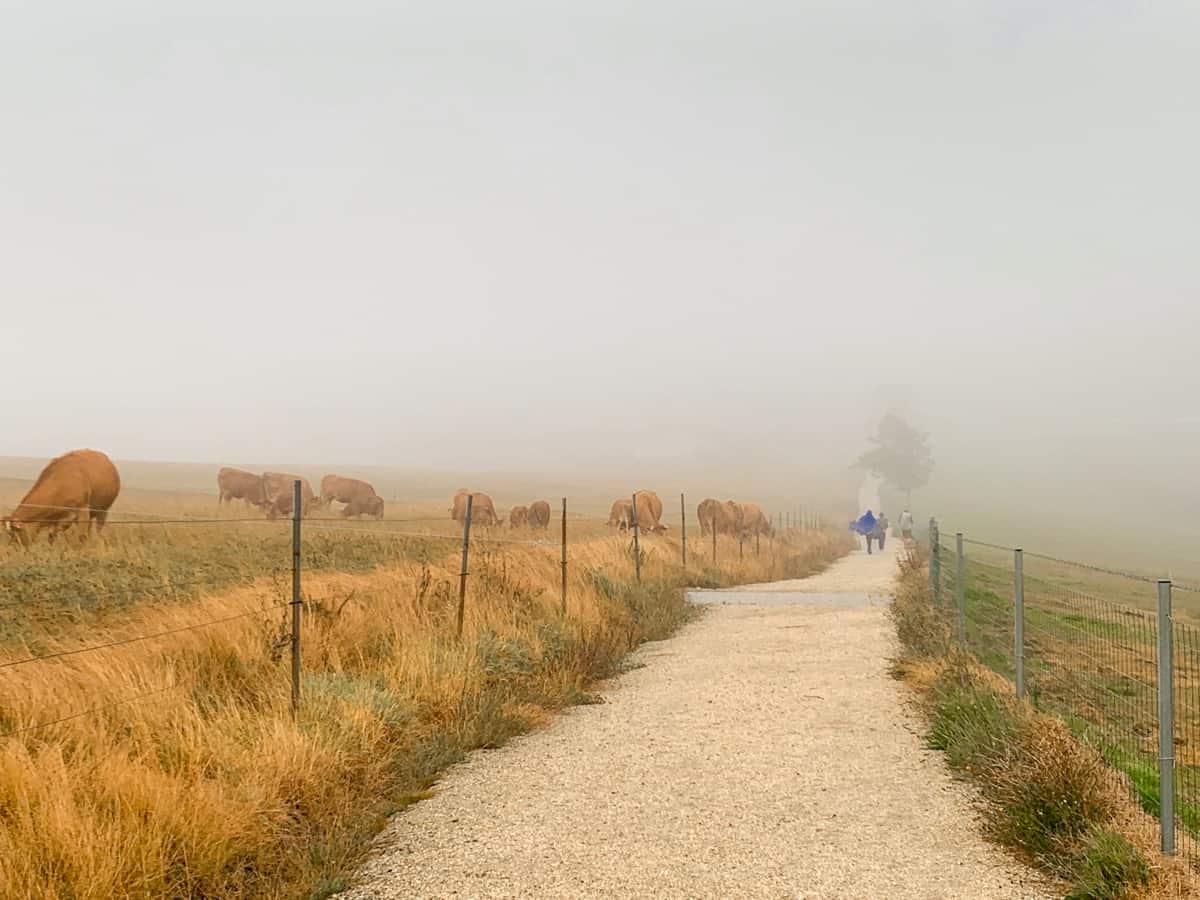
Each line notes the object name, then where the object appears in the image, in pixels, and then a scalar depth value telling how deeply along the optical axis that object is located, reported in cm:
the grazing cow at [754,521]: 4141
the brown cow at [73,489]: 1834
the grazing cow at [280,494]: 3578
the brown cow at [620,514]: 3496
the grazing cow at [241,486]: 4122
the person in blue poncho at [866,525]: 4819
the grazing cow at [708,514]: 3781
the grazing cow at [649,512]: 3481
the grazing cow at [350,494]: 4181
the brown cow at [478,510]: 3600
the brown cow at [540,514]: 3788
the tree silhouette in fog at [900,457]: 10212
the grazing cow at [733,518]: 3909
